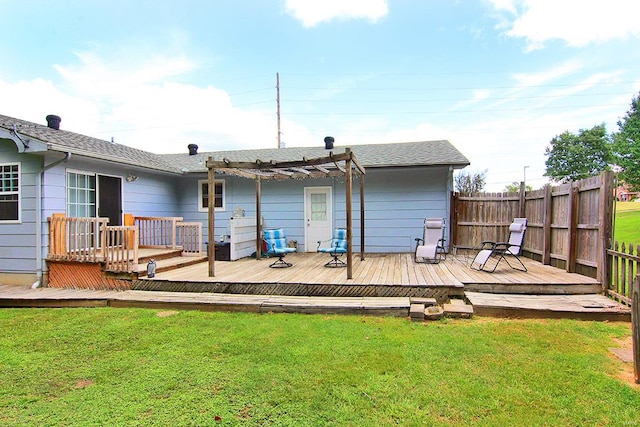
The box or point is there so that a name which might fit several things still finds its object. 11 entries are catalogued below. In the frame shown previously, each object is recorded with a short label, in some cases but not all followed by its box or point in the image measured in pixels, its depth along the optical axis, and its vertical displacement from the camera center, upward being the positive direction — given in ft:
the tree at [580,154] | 90.53 +14.13
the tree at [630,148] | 66.33 +11.58
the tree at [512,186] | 110.45 +6.58
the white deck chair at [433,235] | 25.09 -2.12
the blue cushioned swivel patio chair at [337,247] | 22.56 -2.68
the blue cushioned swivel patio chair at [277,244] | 23.31 -2.67
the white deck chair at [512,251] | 20.63 -2.63
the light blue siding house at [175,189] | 20.75 +1.28
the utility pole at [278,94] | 74.02 +23.45
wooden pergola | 18.54 +2.27
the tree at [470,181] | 60.95 +4.47
